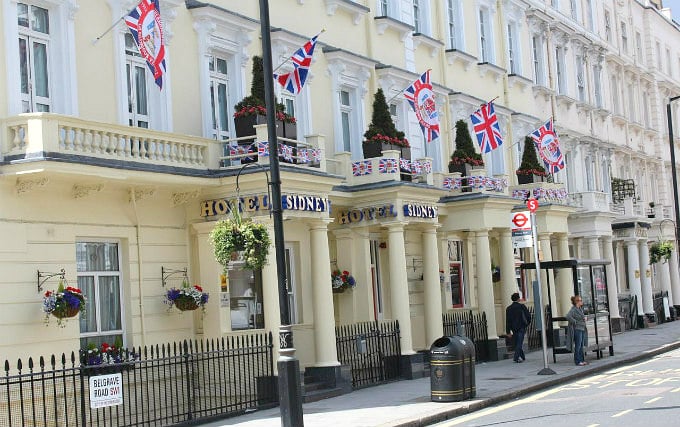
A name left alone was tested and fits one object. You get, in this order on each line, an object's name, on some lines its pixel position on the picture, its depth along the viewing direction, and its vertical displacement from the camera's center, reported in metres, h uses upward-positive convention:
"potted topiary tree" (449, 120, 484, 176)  29.12 +3.69
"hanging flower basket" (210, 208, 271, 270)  17.64 +1.02
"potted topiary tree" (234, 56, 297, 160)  20.03 +3.56
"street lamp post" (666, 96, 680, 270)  40.28 +3.66
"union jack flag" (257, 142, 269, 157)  19.55 +2.77
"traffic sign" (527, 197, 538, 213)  23.33 +1.72
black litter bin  18.94 -1.44
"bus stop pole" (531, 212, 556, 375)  22.76 -0.45
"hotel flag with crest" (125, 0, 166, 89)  16.81 +4.40
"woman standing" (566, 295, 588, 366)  25.70 -1.14
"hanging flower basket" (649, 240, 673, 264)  44.84 +0.97
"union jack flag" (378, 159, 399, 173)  24.25 +2.90
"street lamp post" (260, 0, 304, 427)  14.66 +0.12
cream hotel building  16.95 +2.50
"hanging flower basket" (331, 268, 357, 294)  24.78 +0.34
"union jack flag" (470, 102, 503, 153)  27.77 +4.15
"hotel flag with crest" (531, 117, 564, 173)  31.61 +4.13
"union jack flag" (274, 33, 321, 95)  20.06 +4.42
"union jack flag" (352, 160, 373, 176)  24.39 +2.91
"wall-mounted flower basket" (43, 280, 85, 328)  16.38 +0.17
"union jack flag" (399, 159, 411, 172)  24.67 +2.95
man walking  27.61 -1.01
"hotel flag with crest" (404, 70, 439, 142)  24.34 +4.33
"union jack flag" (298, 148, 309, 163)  20.61 +2.76
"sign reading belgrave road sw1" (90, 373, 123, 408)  15.24 -1.15
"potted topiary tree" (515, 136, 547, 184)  32.62 +3.59
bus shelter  26.84 -0.57
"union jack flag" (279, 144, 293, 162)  19.94 +2.77
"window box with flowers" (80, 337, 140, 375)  15.68 -0.76
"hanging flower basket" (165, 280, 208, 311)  19.25 +0.14
